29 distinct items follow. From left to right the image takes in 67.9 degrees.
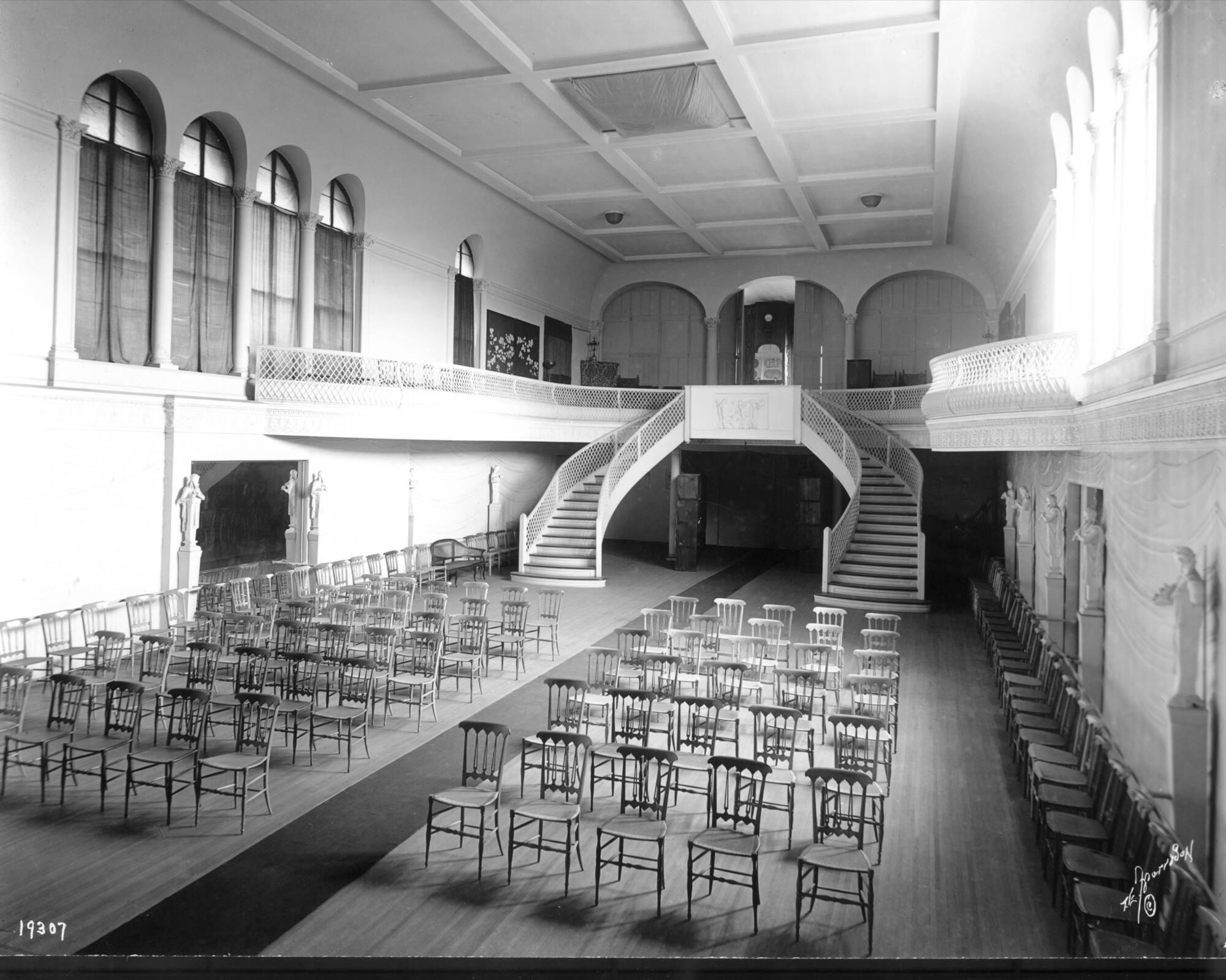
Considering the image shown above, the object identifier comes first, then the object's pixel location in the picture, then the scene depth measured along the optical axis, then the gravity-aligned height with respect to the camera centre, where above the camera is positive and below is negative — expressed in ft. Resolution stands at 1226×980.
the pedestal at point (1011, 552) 63.57 -2.67
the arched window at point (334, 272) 58.59 +15.28
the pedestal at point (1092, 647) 34.50 -5.06
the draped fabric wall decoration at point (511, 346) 79.56 +14.70
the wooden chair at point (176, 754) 23.47 -7.06
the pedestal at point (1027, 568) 53.36 -3.23
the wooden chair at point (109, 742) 23.75 -6.98
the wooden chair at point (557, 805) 20.42 -7.09
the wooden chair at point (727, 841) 19.15 -7.19
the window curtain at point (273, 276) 53.72 +13.83
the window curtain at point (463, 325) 73.92 +15.01
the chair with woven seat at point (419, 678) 32.45 -6.47
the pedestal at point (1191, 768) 19.01 -5.29
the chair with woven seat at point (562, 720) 27.40 -6.86
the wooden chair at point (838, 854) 18.54 -7.45
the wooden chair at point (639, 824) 19.81 -7.38
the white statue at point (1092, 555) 34.24 -1.50
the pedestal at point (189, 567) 45.91 -3.24
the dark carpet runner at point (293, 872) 17.72 -8.39
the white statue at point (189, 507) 45.68 -0.21
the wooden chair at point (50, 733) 23.84 -6.54
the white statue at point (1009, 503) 63.21 +0.81
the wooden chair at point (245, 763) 23.02 -7.01
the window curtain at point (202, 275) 47.75 +12.36
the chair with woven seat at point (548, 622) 45.21 -6.14
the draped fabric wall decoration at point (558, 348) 91.15 +16.50
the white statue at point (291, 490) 56.65 +0.93
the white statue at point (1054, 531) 42.39 -0.79
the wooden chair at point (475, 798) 21.06 -6.98
